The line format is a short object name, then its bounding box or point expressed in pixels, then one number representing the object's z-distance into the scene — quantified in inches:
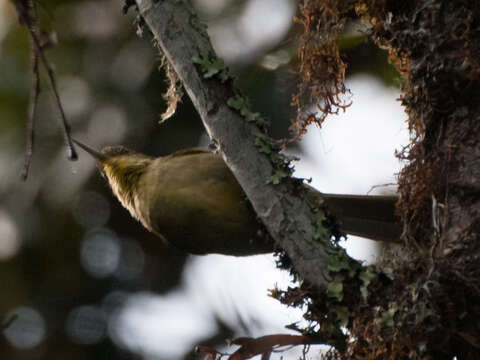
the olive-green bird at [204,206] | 261.9
